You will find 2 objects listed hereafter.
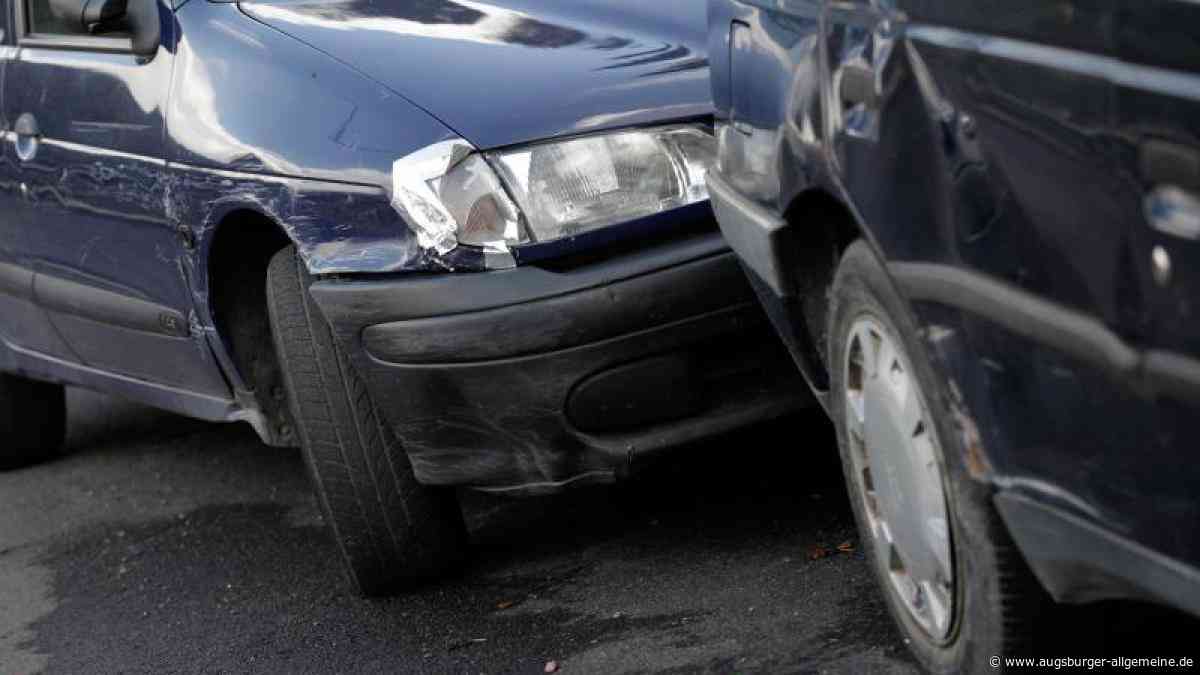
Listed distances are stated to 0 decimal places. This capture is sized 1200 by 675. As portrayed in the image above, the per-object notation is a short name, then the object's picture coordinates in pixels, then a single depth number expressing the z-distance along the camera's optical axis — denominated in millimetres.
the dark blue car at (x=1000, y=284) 5031
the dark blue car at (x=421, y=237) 8617
